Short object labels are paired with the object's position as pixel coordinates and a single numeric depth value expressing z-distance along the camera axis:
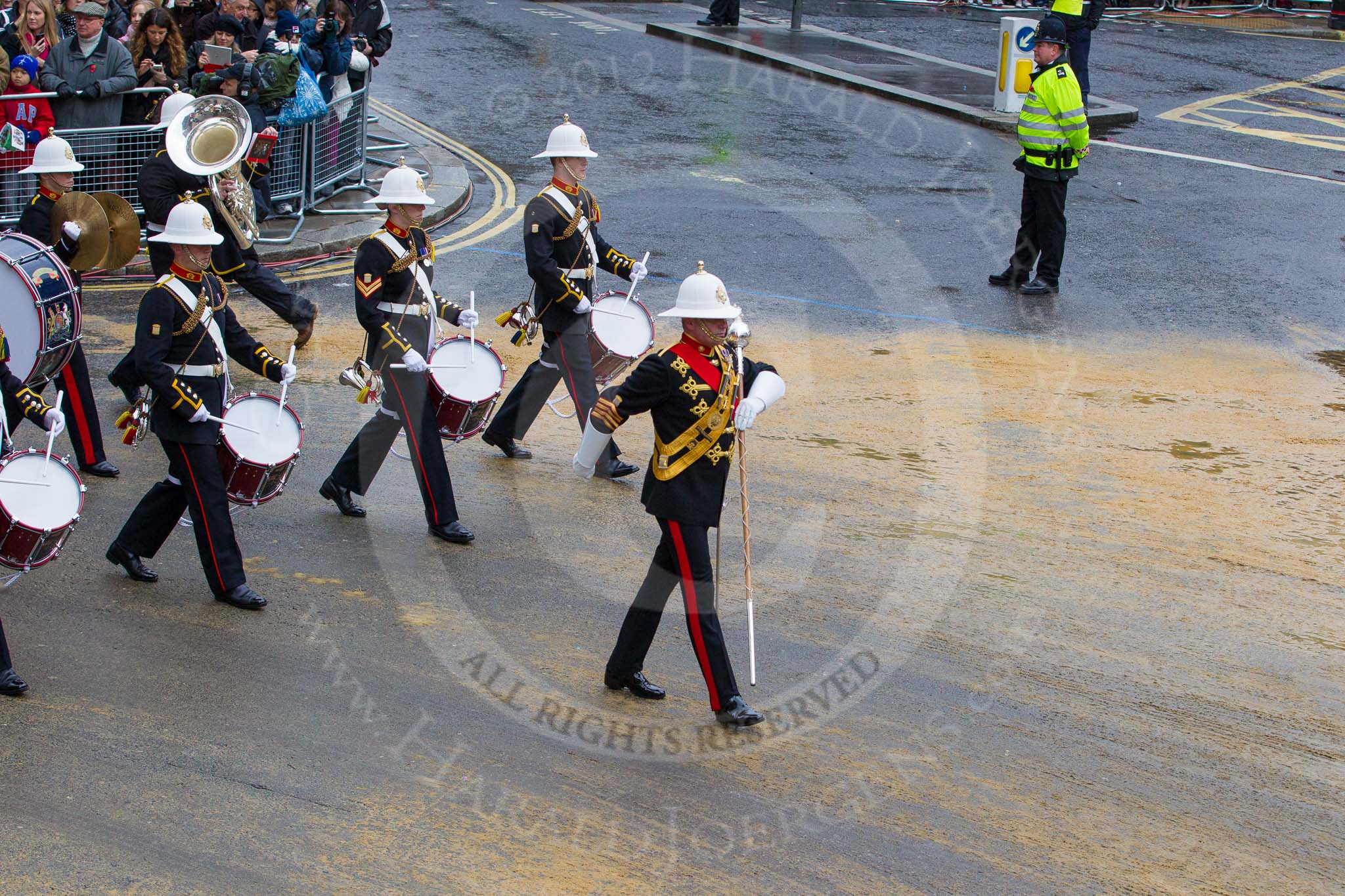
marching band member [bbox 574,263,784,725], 12.53
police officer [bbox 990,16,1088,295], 25.58
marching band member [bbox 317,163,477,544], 16.06
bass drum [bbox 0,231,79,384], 15.61
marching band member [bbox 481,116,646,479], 17.86
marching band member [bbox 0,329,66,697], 12.25
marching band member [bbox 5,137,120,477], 17.03
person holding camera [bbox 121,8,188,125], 26.72
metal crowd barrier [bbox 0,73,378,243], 25.17
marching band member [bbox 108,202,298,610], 13.93
